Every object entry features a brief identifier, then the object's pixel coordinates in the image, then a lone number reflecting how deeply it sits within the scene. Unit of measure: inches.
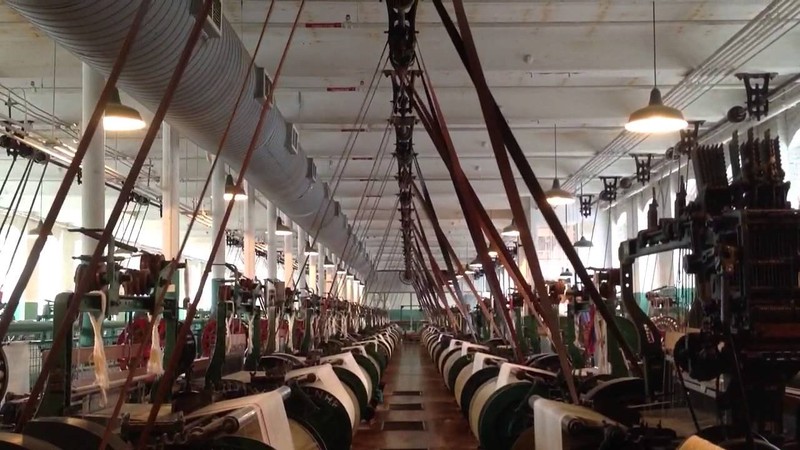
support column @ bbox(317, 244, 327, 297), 996.9
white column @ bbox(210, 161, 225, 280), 546.9
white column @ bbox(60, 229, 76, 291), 1013.8
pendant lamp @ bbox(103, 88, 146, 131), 284.2
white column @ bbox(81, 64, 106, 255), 343.3
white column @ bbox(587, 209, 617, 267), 890.4
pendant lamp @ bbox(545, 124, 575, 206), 510.3
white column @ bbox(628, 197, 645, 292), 767.1
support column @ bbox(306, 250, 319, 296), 1046.6
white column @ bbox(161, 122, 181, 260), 460.1
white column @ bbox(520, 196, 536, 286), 840.9
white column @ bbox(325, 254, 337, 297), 1247.5
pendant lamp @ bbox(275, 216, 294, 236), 739.4
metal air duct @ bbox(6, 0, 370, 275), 170.6
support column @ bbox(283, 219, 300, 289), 845.8
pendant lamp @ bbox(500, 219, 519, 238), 679.1
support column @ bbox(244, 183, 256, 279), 647.8
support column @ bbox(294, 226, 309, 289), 909.2
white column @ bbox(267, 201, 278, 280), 732.7
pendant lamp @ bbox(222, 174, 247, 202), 532.4
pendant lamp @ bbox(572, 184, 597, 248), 634.5
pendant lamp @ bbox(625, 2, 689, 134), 310.3
